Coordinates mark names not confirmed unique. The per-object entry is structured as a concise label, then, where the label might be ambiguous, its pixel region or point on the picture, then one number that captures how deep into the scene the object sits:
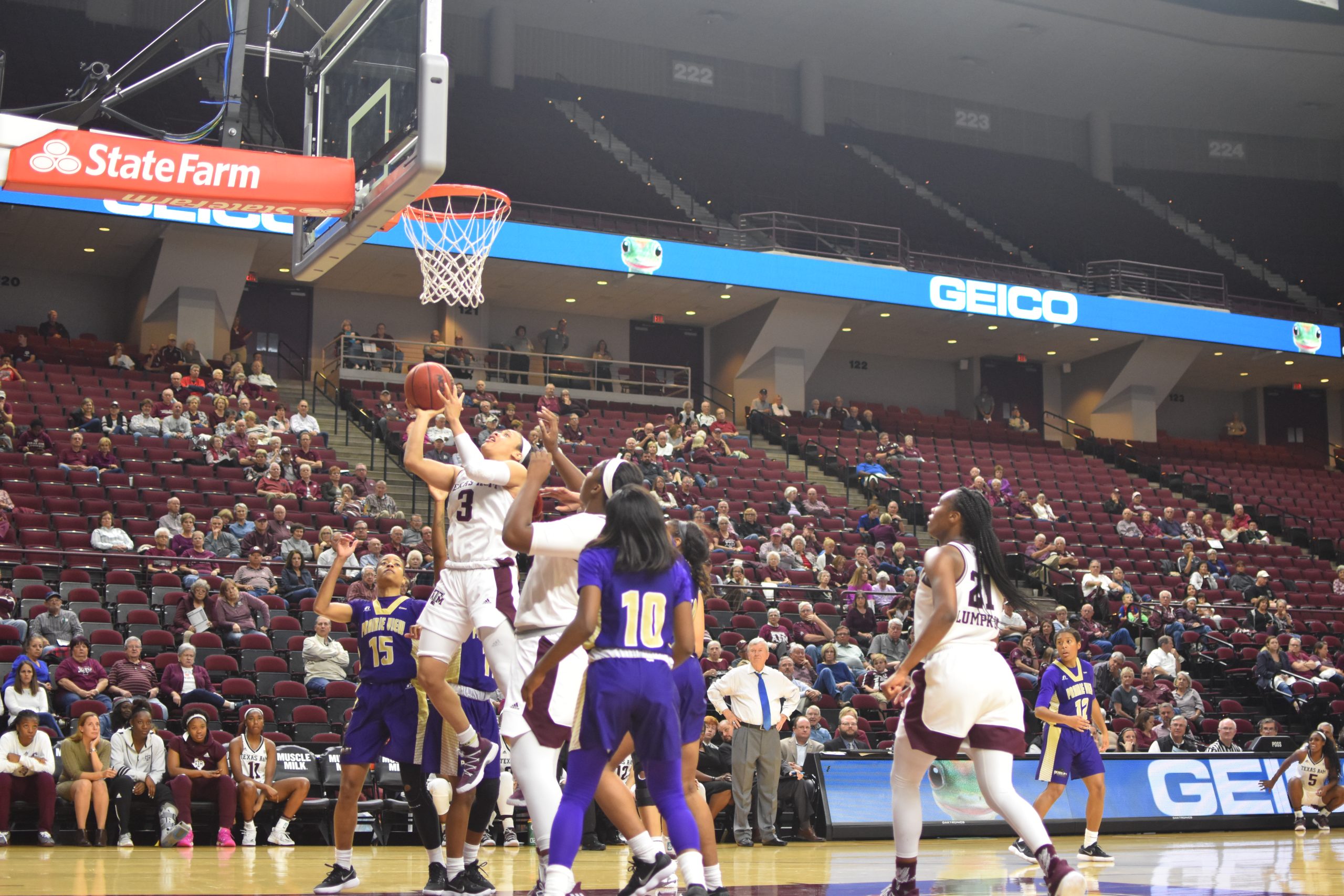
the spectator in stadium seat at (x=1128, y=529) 22.94
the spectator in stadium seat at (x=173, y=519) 14.76
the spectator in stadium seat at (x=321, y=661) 12.56
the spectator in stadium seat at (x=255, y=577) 13.80
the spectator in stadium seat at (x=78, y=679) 11.23
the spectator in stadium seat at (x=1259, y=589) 20.80
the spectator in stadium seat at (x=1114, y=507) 24.03
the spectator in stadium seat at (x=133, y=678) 11.45
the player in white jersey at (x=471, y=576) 6.04
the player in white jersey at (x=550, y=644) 5.12
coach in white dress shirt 10.96
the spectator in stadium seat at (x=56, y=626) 11.95
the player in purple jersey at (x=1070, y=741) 10.07
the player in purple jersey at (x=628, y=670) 4.76
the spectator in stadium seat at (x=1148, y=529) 23.30
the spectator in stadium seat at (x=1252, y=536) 24.20
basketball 6.29
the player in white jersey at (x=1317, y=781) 14.03
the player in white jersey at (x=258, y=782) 10.34
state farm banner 8.36
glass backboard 8.01
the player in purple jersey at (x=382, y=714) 6.37
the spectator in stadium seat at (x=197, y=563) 14.12
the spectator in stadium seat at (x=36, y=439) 16.28
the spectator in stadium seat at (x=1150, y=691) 16.16
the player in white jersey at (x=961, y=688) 5.58
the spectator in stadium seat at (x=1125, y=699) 15.73
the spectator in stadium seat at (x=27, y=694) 10.48
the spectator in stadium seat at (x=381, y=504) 16.73
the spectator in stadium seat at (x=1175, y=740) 14.72
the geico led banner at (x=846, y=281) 22.05
